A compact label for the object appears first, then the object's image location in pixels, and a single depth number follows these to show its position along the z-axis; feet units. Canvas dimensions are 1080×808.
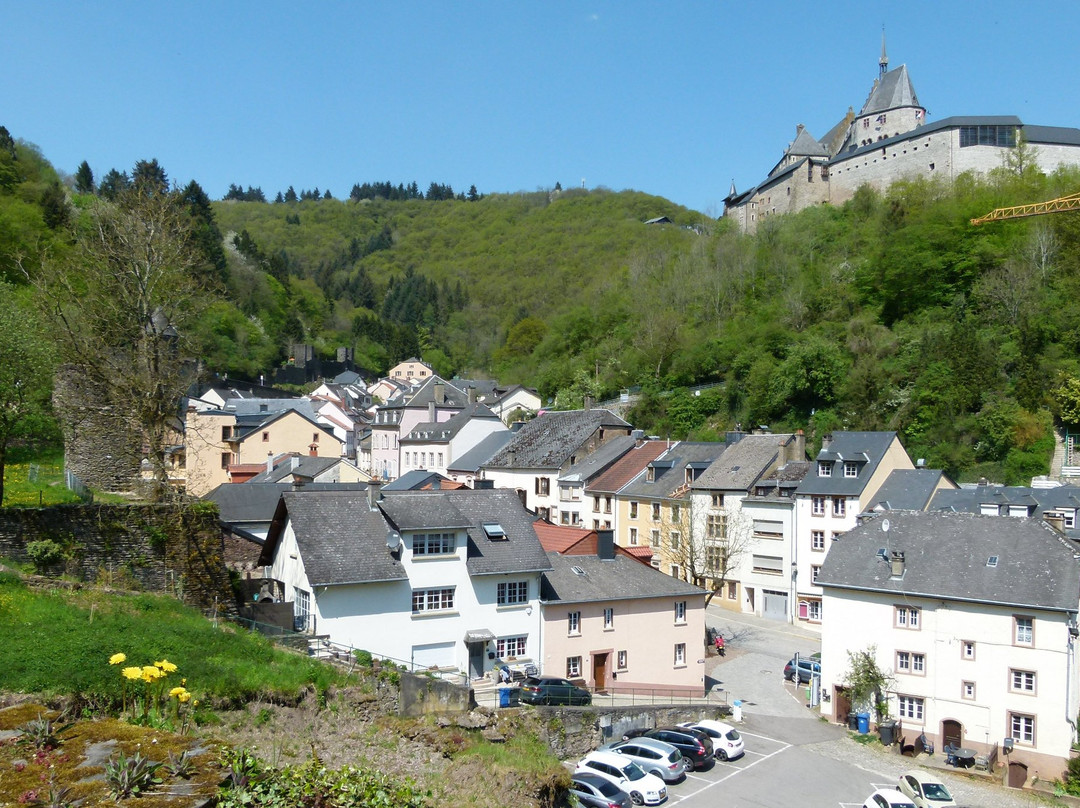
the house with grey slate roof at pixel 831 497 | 121.90
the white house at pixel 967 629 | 82.23
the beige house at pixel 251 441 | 166.09
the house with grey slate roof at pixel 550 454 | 168.04
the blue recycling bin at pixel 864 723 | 89.61
